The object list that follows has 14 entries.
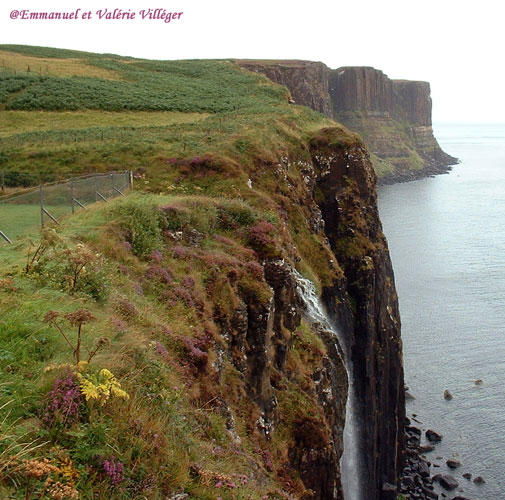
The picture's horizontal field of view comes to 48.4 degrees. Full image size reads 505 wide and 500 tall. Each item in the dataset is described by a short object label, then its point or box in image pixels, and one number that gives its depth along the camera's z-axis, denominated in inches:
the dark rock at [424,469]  1443.2
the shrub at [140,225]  620.4
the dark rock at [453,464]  1457.9
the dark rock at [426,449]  1546.5
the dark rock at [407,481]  1397.6
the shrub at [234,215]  809.5
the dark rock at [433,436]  1577.3
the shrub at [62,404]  257.1
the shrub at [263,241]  760.3
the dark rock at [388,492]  1280.8
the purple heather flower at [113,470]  245.1
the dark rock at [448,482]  1382.5
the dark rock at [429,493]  1358.3
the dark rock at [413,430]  1622.5
